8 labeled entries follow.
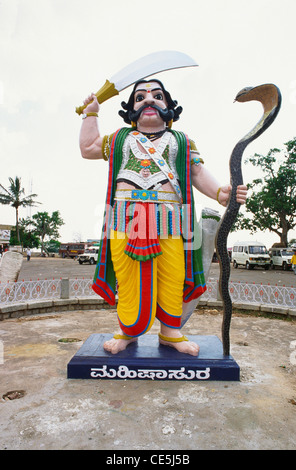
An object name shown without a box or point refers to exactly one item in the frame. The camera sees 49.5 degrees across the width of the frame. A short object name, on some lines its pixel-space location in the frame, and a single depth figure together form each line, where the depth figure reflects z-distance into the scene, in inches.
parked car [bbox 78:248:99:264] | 952.3
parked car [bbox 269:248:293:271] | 817.5
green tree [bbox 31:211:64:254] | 2012.8
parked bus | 1455.5
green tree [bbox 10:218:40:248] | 1572.3
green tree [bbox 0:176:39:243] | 1288.1
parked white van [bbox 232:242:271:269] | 791.7
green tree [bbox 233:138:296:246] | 854.5
